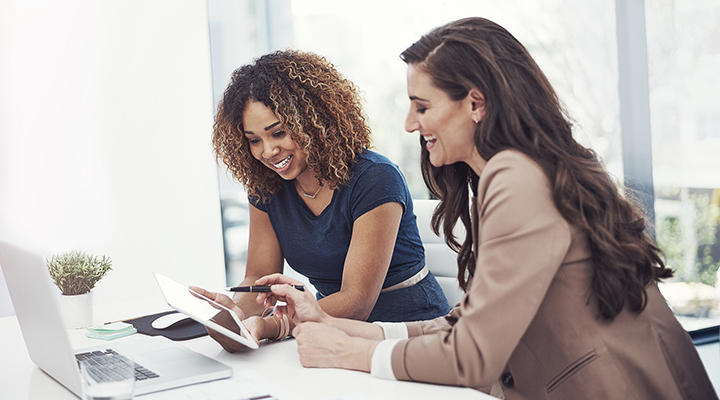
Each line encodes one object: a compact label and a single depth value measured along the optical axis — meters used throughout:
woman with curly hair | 1.65
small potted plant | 1.55
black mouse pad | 1.41
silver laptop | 0.98
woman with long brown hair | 0.97
